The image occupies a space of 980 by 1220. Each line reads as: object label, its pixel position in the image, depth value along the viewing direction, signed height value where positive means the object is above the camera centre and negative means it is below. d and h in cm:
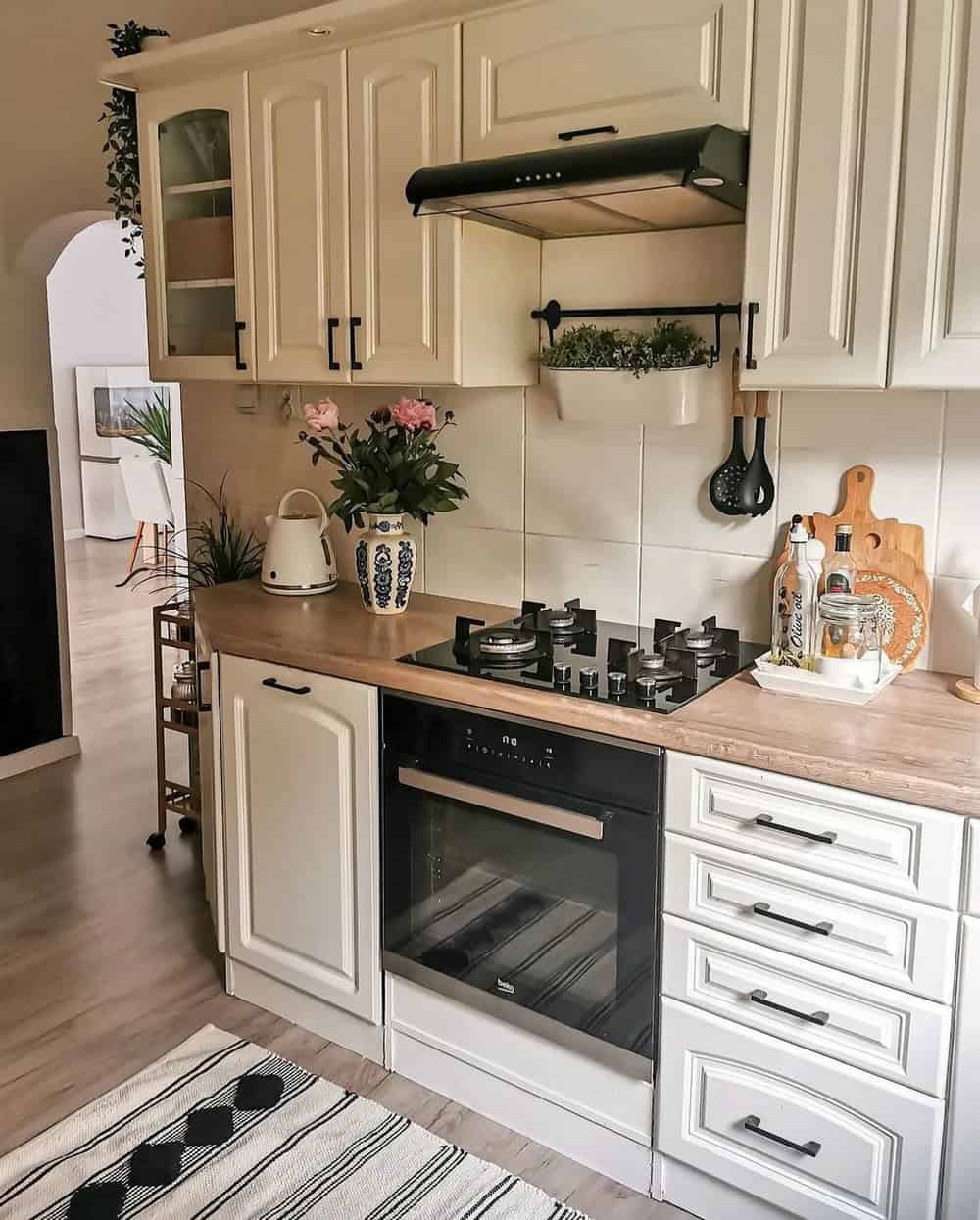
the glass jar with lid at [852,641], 202 -38
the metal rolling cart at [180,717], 340 -91
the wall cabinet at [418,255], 235 +34
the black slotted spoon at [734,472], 235 -10
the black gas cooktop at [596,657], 208 -46
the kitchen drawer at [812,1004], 172 -91
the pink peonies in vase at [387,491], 261 -16
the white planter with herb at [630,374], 232 +9
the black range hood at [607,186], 185 +40
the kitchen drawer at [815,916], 170 -77
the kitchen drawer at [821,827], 168 -62
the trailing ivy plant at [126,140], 295 +74
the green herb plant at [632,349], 233 +14
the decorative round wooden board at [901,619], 219 -37
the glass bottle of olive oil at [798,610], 212 -35
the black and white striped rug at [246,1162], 211 -141
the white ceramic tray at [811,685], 200 -46
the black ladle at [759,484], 233 -13
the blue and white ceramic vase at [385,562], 264 -33
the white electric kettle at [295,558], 291 -35
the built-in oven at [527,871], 201 -84
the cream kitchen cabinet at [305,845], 238 -92
